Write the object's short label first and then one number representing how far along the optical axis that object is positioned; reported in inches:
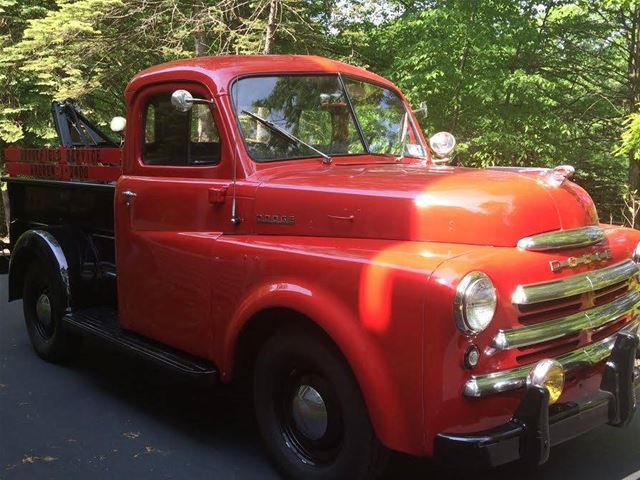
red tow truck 96.9
